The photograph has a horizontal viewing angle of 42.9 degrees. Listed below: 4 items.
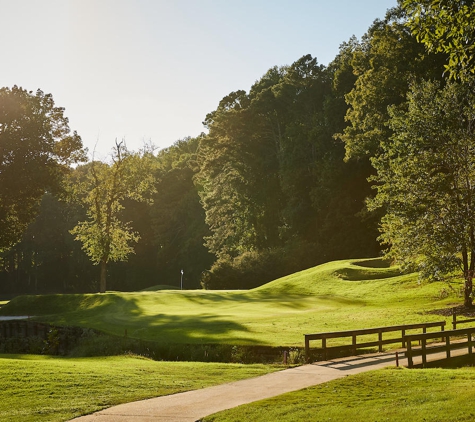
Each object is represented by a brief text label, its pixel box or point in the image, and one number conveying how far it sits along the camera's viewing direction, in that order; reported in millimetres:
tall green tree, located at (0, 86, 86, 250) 52188
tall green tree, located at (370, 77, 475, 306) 31578
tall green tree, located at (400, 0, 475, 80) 15969
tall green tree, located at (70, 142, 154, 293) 63375
